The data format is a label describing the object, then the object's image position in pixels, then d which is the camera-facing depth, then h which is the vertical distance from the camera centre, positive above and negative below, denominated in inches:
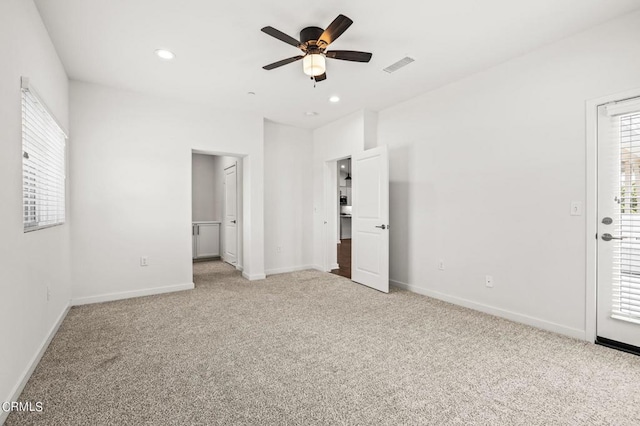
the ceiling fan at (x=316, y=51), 91.7 +53.2
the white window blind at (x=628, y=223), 93.9 -5.3
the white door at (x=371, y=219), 163.2 -6.2
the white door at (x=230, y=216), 236.7 -6.1
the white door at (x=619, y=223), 94.3 -5.5
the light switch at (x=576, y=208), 105.1 -0.4
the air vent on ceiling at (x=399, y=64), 122.6 +61.3
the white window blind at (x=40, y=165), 84.9 +15.0
